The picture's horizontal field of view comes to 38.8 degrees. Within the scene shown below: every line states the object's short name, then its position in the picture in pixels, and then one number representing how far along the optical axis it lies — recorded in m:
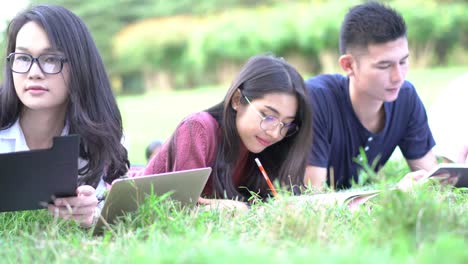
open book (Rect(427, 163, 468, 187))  2.41
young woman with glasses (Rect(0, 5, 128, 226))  2.38
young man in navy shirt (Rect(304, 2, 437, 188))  3.41
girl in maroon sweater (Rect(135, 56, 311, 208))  2.82
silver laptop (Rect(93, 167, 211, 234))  1.88
